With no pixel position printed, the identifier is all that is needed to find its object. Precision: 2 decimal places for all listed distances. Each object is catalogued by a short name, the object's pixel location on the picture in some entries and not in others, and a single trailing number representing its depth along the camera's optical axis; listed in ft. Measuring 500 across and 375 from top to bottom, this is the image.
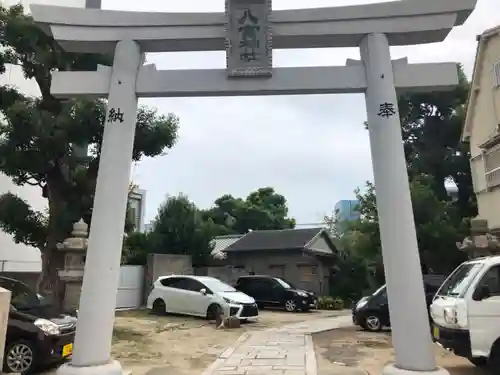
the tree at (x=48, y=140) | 35.60
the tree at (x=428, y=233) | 56.03
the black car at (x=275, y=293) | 65.21
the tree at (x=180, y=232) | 76.07
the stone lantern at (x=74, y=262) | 34.76
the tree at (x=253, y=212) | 136.15
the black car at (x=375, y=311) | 42.11
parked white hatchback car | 48.42
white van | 21.67
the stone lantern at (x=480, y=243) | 35.68
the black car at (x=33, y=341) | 23.61
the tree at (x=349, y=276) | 84.69
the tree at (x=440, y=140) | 78.89
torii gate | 20.24
